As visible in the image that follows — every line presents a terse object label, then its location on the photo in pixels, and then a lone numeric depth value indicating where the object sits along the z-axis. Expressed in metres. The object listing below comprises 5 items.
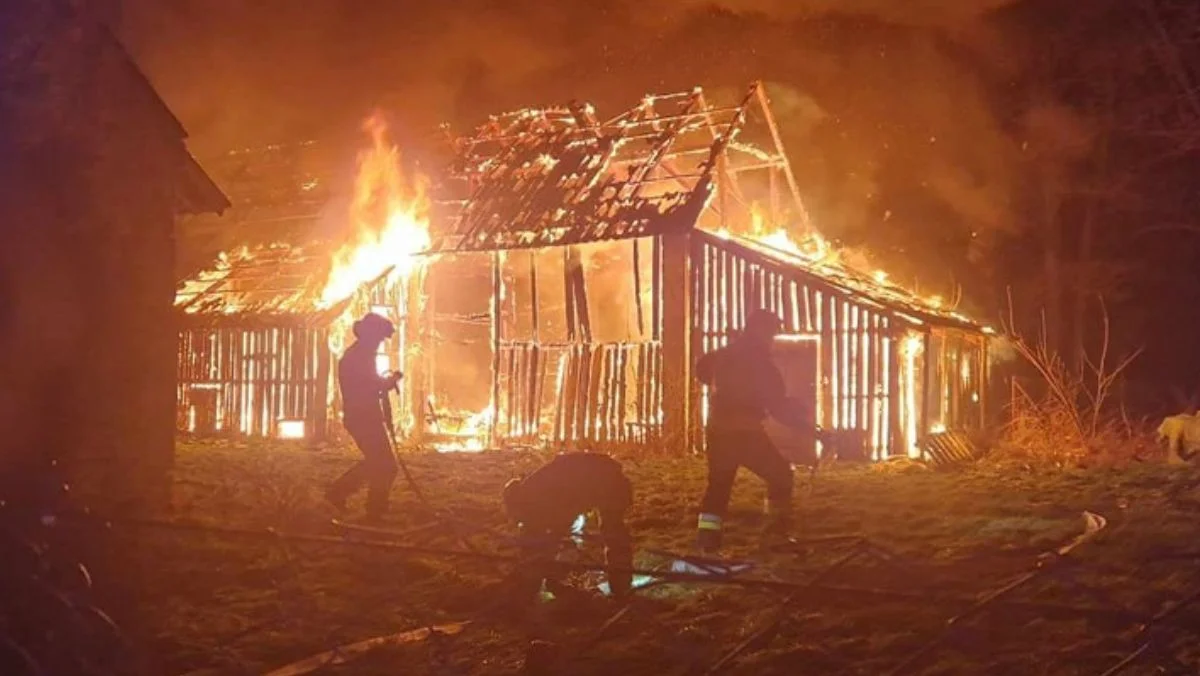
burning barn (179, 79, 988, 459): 19.58
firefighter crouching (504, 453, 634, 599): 8.09
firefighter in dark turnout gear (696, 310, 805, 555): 9.63
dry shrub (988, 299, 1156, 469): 17.97
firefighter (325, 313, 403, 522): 11.38
